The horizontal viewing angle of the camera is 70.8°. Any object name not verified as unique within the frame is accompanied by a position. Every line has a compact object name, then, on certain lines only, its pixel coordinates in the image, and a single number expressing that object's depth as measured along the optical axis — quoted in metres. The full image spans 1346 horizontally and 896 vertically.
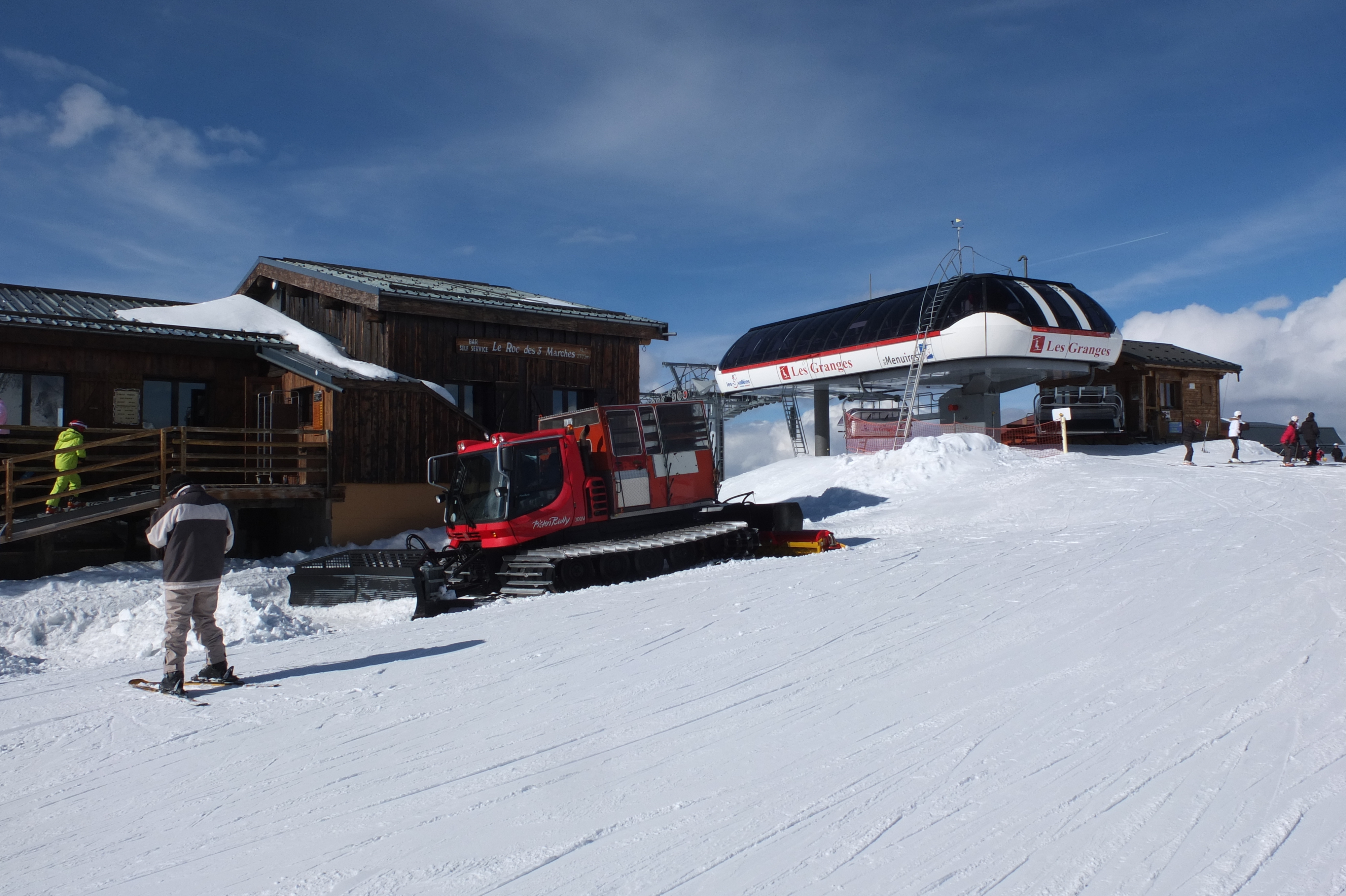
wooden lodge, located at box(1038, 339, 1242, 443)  30.80
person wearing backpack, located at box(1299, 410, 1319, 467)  24.20
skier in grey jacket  6.71
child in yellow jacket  13.70
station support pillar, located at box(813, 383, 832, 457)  35.62
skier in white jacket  26.62
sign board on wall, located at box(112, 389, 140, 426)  16.67
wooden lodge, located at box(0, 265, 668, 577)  15.07
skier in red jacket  24.34
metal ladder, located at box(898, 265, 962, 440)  29.41
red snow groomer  11.52
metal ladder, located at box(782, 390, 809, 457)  36.91
